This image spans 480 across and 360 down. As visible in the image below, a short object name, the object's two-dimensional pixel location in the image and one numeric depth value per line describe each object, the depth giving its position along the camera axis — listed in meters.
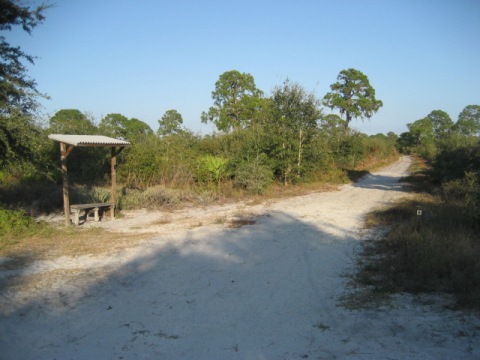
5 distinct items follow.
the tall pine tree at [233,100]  38.31
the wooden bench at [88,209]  10.32
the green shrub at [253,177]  16.23
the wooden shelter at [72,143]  9.61
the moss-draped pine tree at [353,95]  47.97
